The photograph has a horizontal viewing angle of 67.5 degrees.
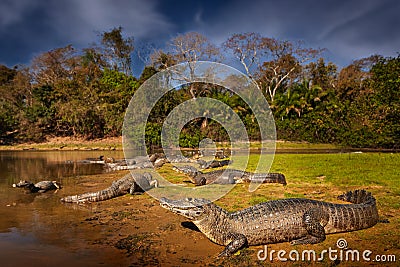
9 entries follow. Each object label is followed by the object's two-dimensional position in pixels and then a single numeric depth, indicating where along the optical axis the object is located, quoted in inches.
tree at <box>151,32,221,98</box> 1136.8
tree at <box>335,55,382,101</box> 1264.8
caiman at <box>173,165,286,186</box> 396.9
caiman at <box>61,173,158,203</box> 334.6
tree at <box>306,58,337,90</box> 1438.2
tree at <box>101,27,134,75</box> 1672.0
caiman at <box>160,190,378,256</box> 195.9
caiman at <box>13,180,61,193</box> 384.8
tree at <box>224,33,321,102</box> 1384.1
